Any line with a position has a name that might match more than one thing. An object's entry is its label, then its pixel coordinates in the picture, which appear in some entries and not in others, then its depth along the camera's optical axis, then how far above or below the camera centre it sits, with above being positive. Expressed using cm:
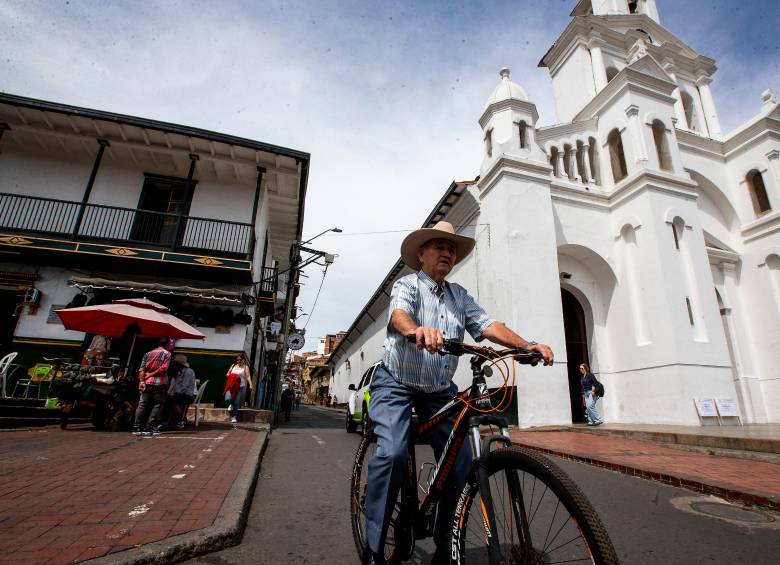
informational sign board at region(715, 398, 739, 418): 967 +11
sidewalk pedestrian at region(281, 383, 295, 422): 1515 -18
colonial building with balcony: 1071 +511
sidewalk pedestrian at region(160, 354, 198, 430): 791 +1
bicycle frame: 166 -20
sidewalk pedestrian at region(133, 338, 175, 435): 695 +13
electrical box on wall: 1053 +238
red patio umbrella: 767 +139
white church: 1027 +485
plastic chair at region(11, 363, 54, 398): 907 +25
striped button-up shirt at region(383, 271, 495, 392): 218 +47
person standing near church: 1001 +25
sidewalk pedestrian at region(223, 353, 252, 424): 957 +22
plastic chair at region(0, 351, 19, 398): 801 +47
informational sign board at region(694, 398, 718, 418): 944 +7
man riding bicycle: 194 +22
